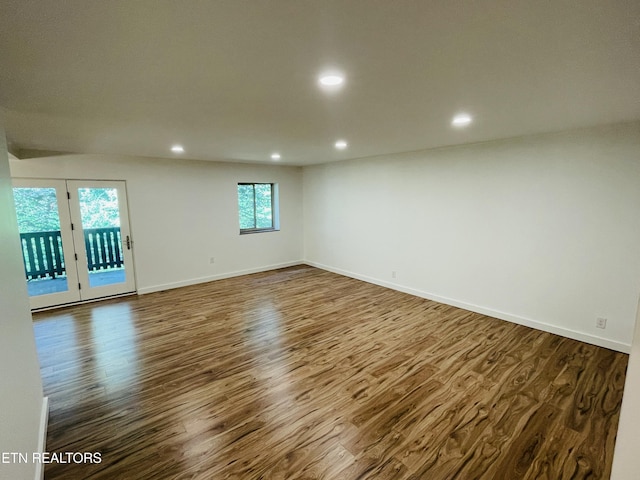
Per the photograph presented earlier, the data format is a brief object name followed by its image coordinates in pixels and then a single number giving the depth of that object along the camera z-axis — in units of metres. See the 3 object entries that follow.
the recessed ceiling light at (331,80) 1.63
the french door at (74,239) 4.21
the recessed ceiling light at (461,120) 2.51
